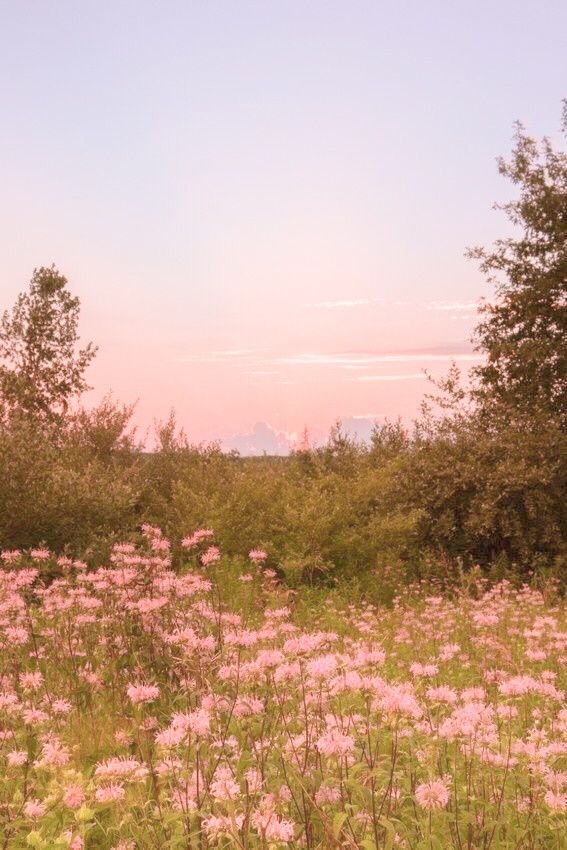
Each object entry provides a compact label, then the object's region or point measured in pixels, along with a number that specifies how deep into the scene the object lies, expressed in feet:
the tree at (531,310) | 62.18
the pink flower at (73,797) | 8.93
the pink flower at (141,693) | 10.70
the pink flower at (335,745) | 8.68
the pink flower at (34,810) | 8.95
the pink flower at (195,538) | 17.80
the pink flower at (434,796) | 8.57
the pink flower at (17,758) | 10.84
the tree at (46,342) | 83.15
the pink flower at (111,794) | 8.15
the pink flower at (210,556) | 17.69
